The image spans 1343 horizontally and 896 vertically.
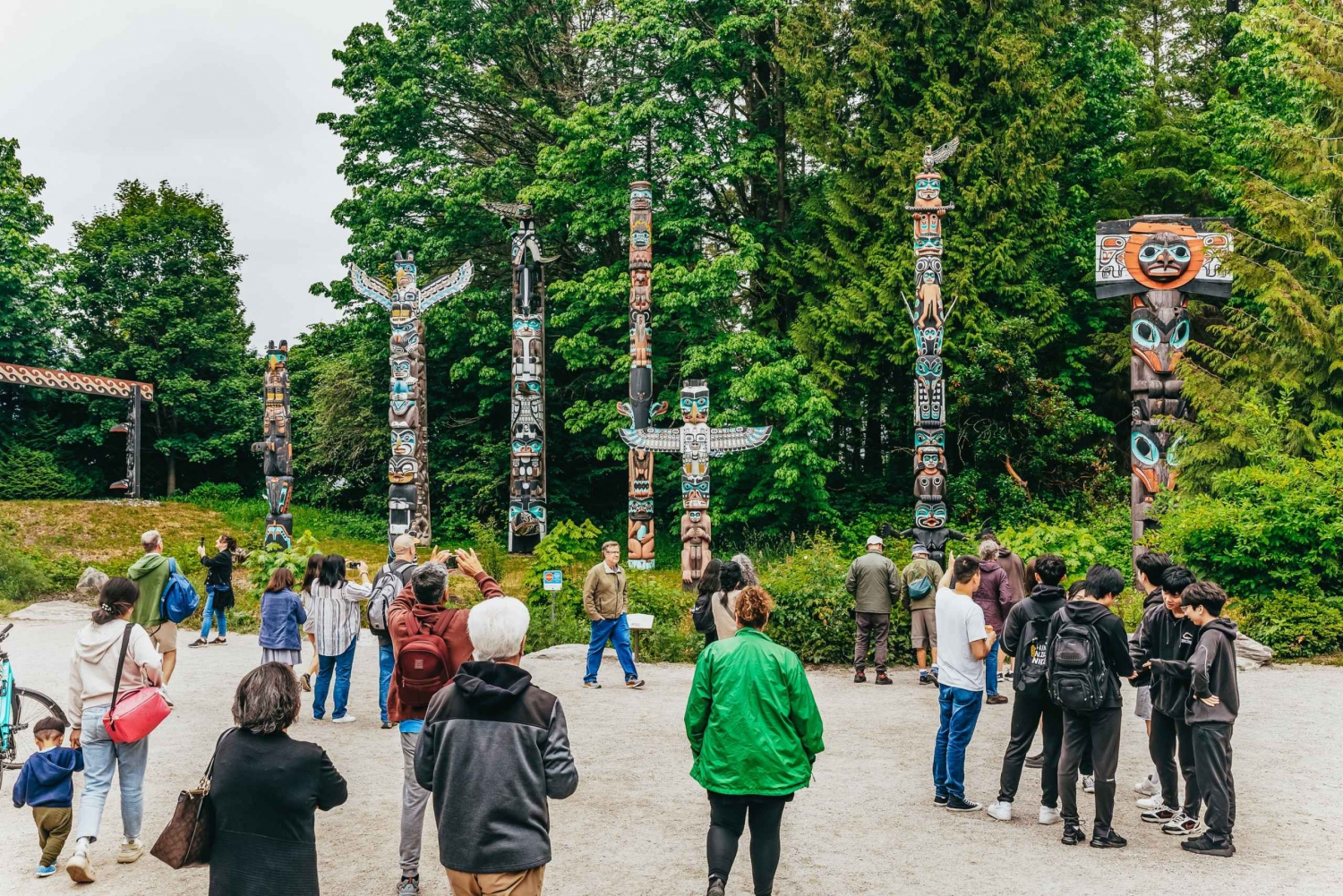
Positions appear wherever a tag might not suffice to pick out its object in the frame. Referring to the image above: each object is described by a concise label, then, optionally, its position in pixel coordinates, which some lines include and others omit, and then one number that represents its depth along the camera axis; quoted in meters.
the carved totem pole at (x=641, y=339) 20.00
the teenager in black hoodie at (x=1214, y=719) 6.48
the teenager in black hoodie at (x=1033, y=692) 6.91
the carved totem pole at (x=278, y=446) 22.25
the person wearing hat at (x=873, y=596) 11.64
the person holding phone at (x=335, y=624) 9.50
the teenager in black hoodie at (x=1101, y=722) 6.56
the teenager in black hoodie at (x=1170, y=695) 6.80
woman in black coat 4.05
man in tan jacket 10.85
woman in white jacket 6.14
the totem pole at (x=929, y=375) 18.31
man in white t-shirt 7.04
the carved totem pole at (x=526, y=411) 21.77
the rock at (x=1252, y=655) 12.66
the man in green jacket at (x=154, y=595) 8.76
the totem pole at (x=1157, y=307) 17.84
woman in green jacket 5.10
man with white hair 4.05
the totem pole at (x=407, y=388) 20.94
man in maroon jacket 5.49
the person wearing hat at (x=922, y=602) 11.70
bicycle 7.93
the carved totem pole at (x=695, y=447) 18.05
